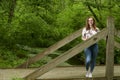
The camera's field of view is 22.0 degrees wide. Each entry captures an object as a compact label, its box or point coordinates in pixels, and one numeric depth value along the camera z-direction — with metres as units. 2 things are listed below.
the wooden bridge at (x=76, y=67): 7.15
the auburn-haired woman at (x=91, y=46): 8.12
